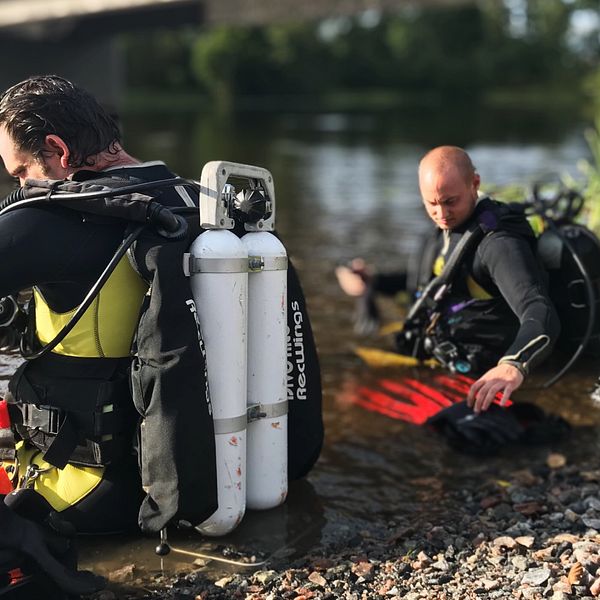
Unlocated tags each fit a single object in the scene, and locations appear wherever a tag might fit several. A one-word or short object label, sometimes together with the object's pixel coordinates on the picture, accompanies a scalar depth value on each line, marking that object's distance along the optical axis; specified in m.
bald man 3.40
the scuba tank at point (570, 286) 3.93
